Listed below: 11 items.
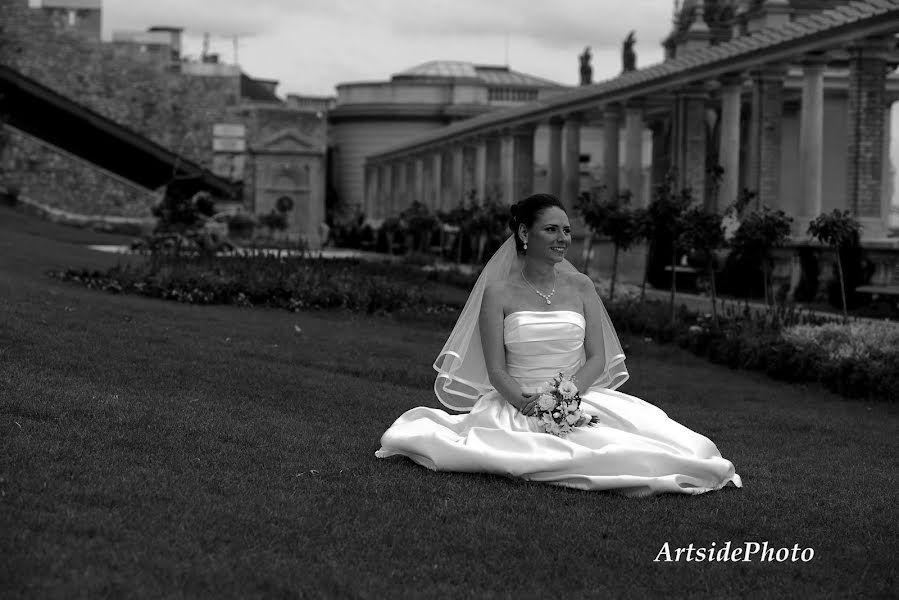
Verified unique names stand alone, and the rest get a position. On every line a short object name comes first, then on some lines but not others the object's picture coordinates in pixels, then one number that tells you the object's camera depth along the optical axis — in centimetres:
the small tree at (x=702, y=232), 1766
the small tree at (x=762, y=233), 1708
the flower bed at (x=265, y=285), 1900
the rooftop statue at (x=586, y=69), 6031
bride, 718
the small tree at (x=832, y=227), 1662
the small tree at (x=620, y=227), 2072
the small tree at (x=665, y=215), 1886
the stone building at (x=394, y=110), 6731
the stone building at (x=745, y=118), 2231
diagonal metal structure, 5231
